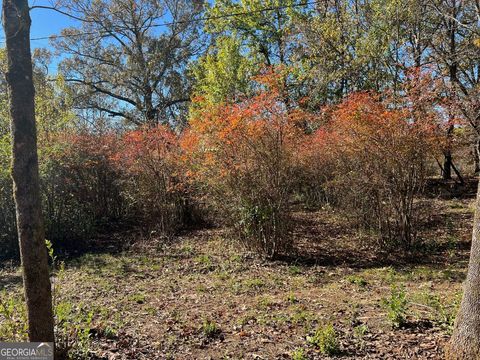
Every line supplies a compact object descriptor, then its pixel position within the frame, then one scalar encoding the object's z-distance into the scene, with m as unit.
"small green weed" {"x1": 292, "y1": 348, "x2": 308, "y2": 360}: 3.22
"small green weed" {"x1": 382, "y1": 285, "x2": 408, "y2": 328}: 3.80
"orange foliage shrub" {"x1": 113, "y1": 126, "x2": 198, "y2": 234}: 9.67
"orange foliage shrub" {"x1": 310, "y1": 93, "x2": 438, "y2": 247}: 6.61
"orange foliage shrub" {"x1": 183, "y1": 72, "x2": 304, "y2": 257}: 6.77
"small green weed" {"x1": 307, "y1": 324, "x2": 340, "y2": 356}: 3.37
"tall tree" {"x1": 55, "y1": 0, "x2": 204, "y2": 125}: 19.31
